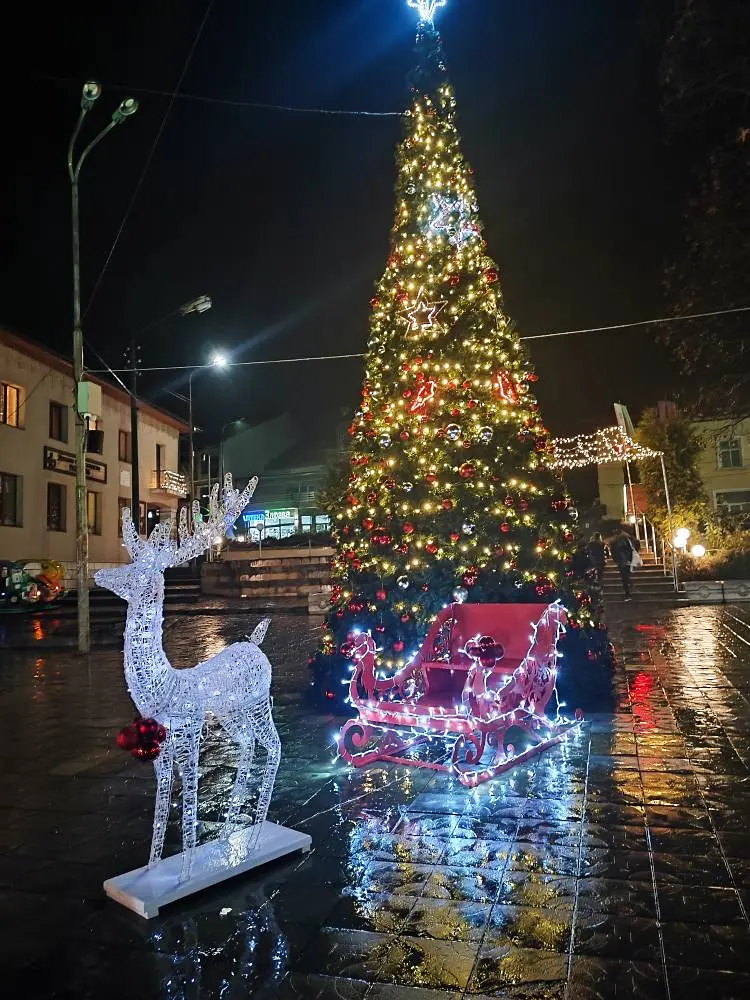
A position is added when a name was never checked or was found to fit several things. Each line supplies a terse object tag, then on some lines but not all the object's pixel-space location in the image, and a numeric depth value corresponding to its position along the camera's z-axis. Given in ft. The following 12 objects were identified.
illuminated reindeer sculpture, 12.09
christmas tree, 26.27
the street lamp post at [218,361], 50.64
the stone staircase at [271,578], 76.21
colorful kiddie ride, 66.28
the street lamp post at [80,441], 43.52
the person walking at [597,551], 50.67
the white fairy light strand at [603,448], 90.89
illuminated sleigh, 18.83
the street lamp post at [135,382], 60.49
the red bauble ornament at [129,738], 11.80
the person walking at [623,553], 63.98
